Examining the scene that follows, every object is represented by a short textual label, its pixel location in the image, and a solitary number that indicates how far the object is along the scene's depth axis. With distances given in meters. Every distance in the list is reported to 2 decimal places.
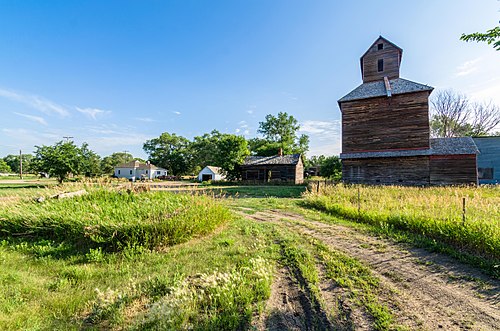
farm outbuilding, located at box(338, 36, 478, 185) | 16.47
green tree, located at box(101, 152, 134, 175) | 58.30
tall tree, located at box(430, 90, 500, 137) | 31.20
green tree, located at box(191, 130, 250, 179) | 33.81
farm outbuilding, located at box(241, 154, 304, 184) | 31.30
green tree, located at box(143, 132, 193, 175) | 58.81
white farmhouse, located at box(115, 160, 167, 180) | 51.94
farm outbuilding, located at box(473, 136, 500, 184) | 20.86
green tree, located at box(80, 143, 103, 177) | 26.96
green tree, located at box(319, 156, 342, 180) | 33.31
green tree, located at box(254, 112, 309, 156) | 51.09
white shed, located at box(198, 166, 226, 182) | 42.62
